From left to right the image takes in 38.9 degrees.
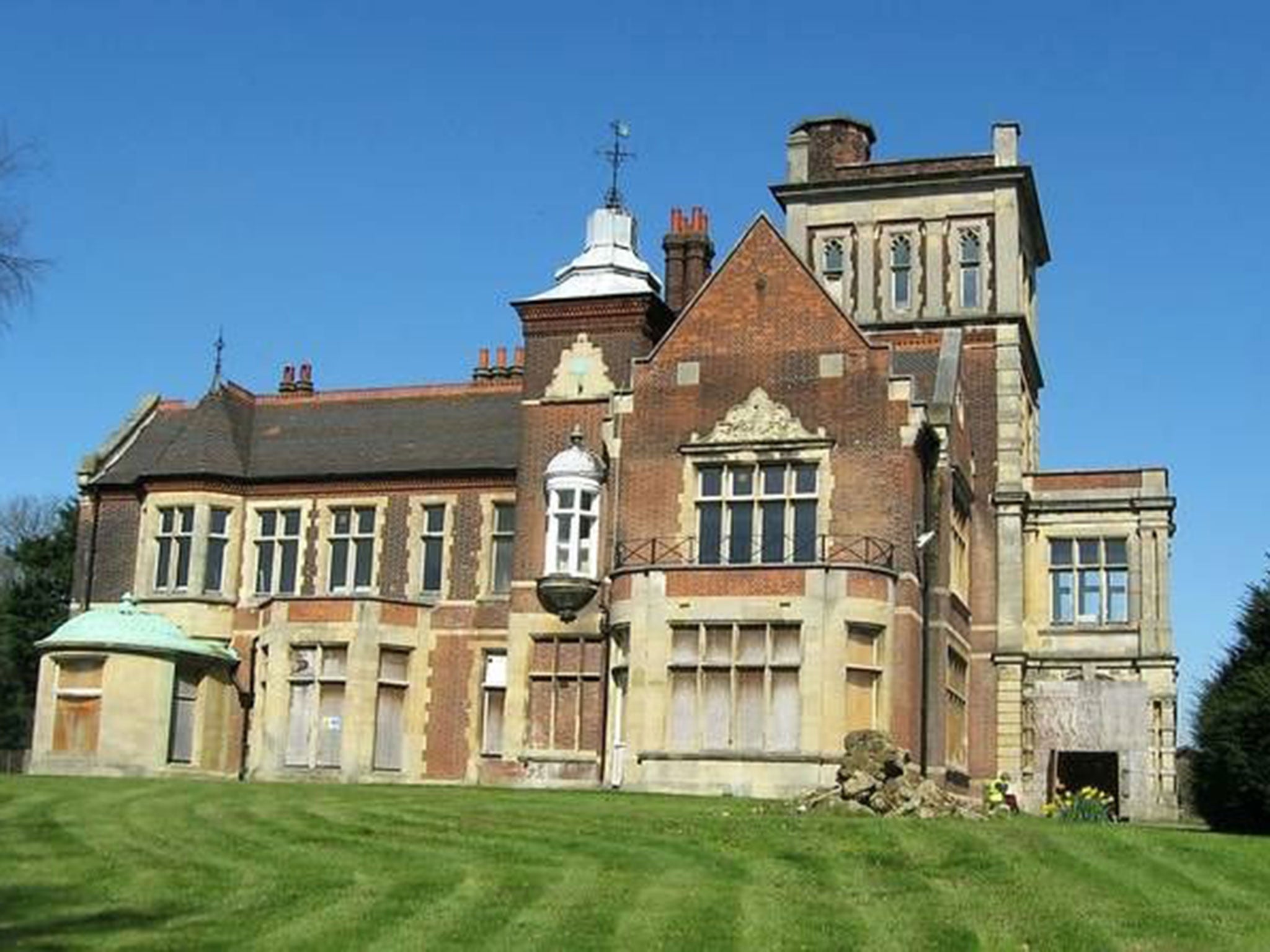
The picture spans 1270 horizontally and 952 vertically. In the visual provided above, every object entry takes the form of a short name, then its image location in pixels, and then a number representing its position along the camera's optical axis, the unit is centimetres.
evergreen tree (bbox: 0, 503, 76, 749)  6038
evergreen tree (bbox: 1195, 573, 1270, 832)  2423
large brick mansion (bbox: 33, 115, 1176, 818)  3453
